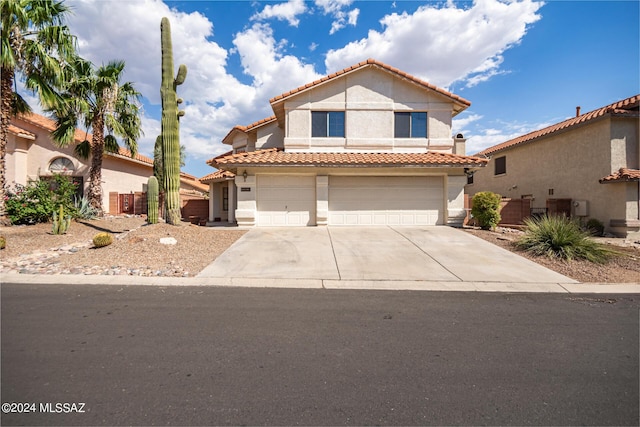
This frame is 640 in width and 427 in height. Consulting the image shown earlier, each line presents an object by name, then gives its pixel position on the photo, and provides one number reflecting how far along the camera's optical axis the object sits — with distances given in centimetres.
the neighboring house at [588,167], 1357
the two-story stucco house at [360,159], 1382
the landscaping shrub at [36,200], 1198
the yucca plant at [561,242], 855
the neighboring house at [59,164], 1802
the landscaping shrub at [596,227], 1429
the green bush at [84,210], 1436
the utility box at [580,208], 1513
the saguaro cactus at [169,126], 1112
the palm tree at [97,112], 1495
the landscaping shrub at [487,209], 1280
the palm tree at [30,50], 1152
